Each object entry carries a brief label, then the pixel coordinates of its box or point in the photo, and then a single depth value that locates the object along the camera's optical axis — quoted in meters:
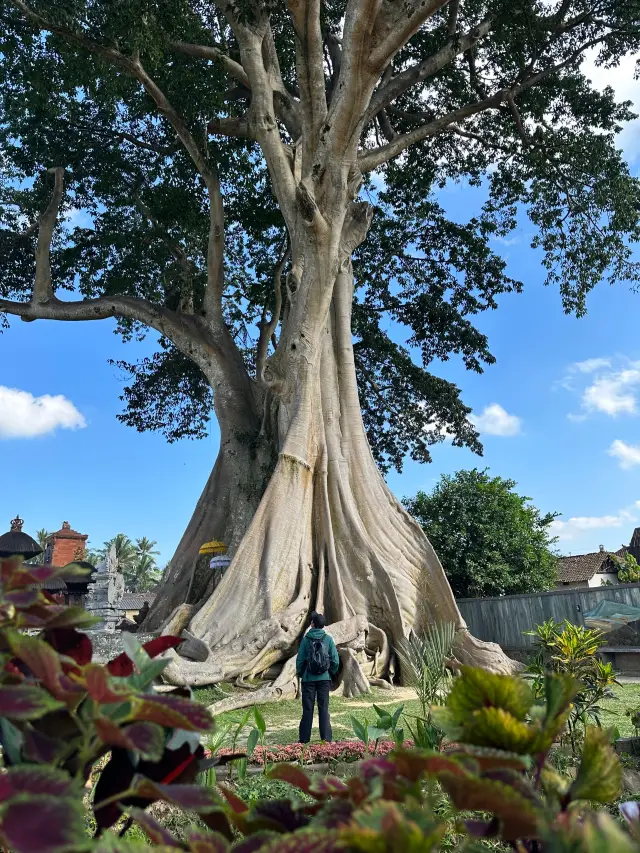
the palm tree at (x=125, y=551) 45.23
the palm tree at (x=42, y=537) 37.16
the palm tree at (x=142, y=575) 46.91
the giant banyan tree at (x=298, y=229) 9.52
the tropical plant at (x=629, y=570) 17.73
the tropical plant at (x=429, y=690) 3.28
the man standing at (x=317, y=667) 5.69
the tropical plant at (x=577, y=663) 4.43
